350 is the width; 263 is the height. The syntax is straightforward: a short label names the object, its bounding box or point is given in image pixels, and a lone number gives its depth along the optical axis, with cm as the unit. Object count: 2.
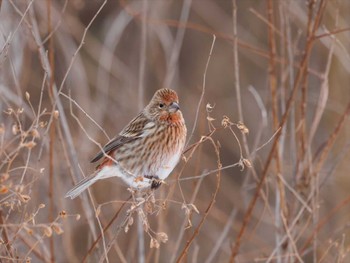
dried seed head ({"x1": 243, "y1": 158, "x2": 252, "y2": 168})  699
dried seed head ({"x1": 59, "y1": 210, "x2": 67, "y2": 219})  655
